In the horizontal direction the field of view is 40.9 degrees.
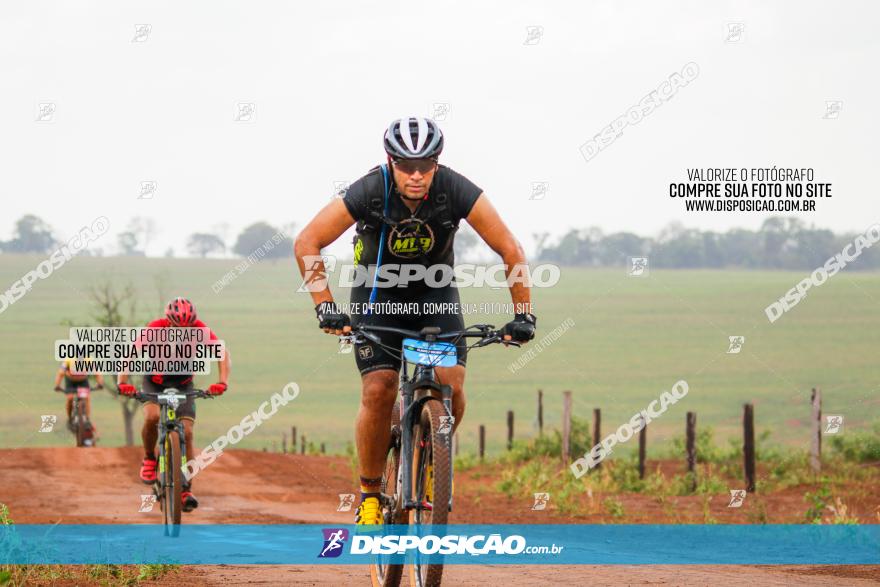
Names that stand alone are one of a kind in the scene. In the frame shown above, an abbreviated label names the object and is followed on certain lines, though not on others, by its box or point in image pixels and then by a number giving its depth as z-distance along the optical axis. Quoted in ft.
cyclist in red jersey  43.34
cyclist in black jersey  25.32
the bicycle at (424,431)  23.50
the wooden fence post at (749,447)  67.05
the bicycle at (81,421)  82.33
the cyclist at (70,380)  80.94
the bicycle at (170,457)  42.93
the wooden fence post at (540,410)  90.03
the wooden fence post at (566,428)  79.30
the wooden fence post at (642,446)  73.82
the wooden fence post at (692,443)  68.85
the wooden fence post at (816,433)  68.59
